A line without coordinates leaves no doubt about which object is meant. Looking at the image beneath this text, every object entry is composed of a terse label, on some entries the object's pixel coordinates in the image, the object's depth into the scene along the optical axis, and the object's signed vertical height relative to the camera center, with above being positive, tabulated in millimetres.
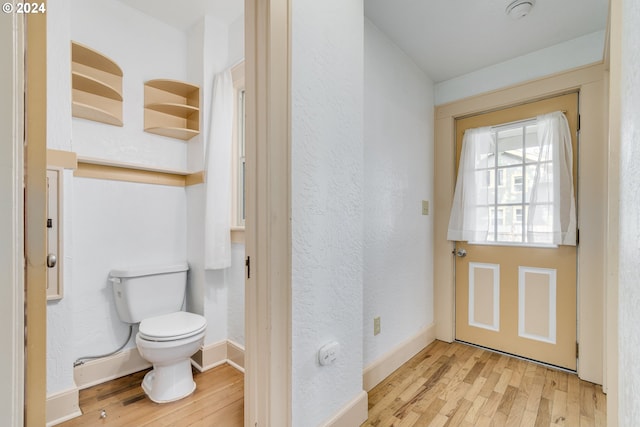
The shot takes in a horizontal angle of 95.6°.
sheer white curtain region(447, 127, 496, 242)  2340 +176
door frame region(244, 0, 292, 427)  1106 -11
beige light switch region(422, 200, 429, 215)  2434 +49
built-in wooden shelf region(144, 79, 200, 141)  2127 +781
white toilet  1660 -695
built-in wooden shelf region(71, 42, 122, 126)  1779 +802
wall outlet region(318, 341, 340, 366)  1276 -632
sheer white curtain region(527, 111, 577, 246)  1984 +172
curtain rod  2193 +699
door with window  2018 -143
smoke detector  1654 +1197
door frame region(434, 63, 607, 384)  1838 +74
